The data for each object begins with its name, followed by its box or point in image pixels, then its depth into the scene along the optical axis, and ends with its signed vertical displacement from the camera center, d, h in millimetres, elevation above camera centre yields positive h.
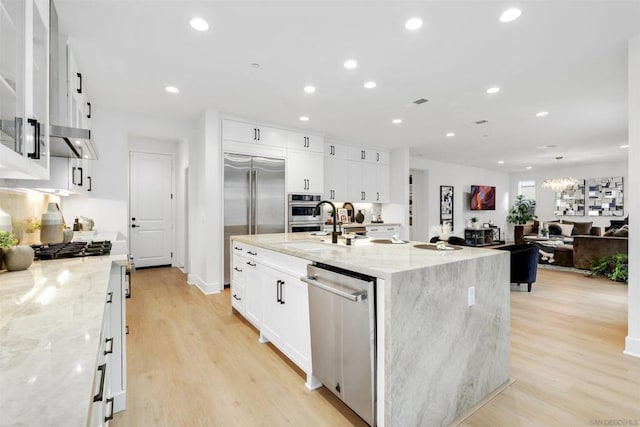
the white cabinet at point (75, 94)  2503 +1073
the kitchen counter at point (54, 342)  519 -319
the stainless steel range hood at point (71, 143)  1771 +454
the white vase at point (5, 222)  1729 -48
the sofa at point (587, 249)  5367 -668
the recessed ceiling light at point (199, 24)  2368 +1477
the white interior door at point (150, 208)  5879 +108
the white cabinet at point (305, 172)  5352 +746
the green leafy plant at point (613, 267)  4973 -909
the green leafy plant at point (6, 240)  1559 -136
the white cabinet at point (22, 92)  1055 +469
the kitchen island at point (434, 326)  1520 -630
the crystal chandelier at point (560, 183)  8773 +881
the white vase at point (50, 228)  2342 -112
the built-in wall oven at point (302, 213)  5340 +7
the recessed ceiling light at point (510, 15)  2245 +1471
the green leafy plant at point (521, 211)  10738 +84
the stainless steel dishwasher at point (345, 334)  1592 -688
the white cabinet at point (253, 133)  4648 +1271
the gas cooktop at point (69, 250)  1914 -247
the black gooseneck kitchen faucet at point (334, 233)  2722 -178
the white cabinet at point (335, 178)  6246 +722
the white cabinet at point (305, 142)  5359 +1284
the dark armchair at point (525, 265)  4387 -742
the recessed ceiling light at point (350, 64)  3006 +1482
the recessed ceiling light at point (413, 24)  2363 +1476
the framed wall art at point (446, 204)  9219 +284
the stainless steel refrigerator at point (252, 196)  4668 +272
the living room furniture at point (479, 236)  9746 -725
